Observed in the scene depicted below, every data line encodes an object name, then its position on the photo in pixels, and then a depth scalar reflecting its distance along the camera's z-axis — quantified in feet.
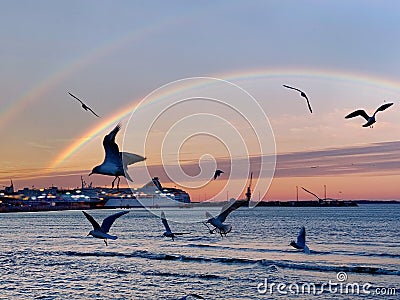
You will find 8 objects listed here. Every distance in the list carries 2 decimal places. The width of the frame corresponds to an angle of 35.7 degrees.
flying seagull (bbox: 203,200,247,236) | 73.15
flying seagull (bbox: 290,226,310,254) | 98.16
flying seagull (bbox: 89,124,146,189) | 45.11
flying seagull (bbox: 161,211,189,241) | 84.64
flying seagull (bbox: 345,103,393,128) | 53.91
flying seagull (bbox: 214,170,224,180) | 60.70
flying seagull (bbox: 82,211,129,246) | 65.16
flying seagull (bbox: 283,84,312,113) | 49.21
